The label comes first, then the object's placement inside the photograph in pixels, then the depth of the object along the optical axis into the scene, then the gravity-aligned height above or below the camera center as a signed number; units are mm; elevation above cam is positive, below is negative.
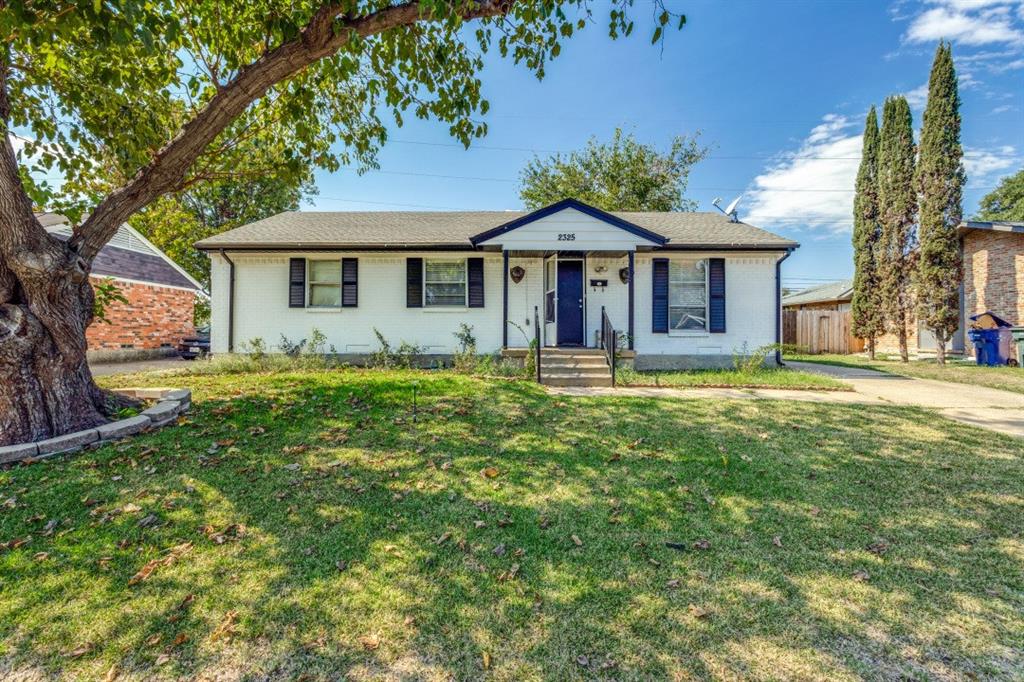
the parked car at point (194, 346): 14463 +4
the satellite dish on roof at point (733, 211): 12695 +4033
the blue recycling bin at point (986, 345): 12484 -62
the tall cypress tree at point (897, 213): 14227 +4397
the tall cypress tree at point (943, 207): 12906 +4159
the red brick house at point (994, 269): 13477 +2457
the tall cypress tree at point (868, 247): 15570 +3609
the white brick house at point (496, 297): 11055 +1243
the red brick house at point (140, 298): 13242 +1712
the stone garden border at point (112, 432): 4129 -931
